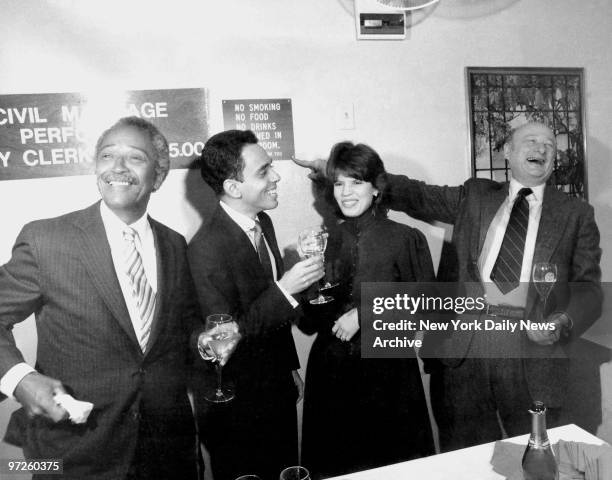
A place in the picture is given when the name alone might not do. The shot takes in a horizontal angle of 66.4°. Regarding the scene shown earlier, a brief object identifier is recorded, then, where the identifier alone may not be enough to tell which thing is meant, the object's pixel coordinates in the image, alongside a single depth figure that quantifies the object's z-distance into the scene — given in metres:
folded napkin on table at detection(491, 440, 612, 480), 1.04
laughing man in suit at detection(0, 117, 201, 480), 1.33
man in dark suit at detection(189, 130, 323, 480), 1.49
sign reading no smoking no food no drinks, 1.54
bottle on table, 1.03
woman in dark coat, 1.65
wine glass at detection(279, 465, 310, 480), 1.09
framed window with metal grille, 1.78
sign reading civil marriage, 1.37
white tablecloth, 1.14
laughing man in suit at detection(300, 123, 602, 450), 1.72
